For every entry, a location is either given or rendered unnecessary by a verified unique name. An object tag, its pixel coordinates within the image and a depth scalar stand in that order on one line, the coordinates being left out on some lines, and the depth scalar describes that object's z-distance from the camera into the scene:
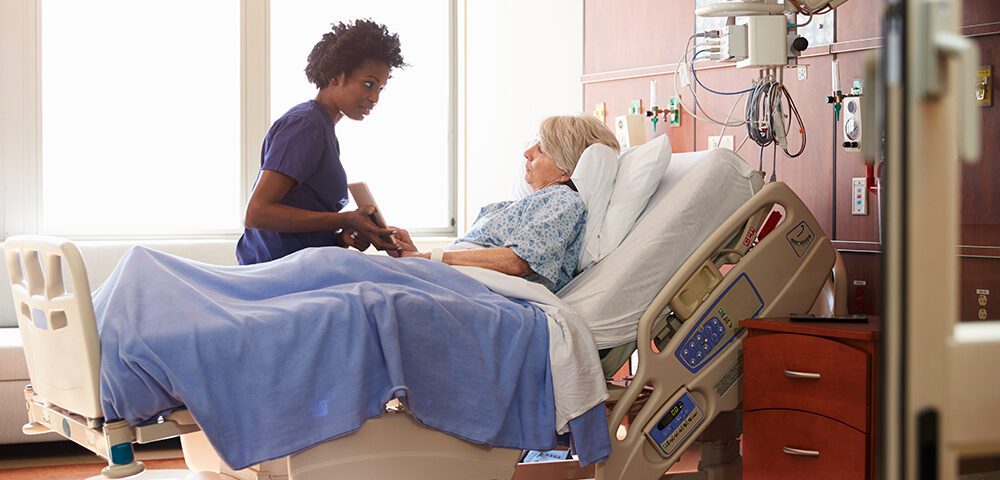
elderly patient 2.72
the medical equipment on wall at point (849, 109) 3.15
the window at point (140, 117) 4.83
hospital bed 2.25
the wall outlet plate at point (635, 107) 4.05
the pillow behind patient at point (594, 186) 2.82
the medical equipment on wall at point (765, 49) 3.01
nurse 2.68
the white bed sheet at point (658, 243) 2.59
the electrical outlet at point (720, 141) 3.65
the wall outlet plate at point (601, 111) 4.27
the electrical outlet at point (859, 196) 3.13
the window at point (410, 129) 5.70
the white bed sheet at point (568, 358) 2.38
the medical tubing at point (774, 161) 3.41
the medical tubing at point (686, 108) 3.42
